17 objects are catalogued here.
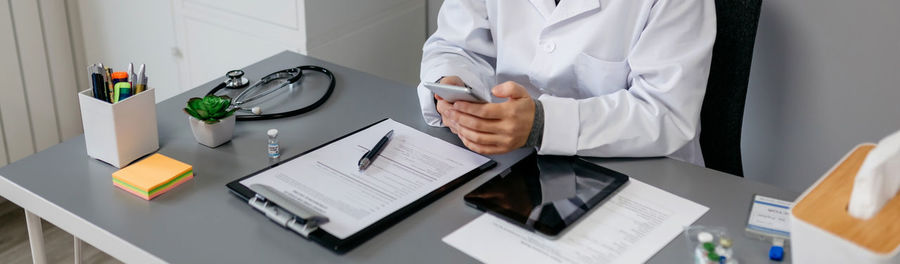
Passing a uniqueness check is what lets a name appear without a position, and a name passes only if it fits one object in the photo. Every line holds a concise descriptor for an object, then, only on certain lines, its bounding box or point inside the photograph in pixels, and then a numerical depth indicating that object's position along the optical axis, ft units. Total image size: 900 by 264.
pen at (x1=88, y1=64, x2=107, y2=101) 3.59
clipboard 3.08
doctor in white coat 3.76
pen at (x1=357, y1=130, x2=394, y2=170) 3.64
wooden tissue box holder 2.46
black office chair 4.25
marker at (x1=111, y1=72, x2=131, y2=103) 3.62
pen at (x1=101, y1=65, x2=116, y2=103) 3.64
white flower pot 3.84
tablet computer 3.22
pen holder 3.58
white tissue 2.53
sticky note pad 3.41
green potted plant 3.83
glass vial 3.75
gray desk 3.06
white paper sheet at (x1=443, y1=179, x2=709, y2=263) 3.02
